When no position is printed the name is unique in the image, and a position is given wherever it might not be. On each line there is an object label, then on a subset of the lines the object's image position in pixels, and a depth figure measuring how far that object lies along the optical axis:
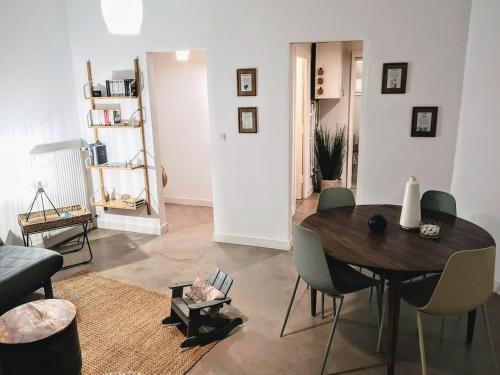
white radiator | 4.20
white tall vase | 2.48
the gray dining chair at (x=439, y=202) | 2.98
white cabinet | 5.50
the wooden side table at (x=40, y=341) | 1.98
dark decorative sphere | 2.55
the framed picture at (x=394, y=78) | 3.40
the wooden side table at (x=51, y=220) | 3.72
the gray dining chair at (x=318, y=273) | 2.31
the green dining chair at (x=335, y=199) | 3.17
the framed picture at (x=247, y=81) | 3.86
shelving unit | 4.34
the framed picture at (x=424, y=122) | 3.41
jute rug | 2.51
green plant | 5.87
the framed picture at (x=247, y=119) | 3.95
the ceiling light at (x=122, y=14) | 2.44
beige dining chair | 2.02
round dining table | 2.16
